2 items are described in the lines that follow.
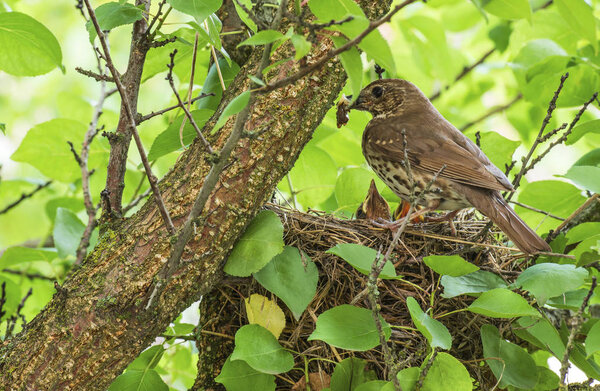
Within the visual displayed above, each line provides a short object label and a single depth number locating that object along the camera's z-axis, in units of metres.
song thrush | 6.69
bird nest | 5.57
